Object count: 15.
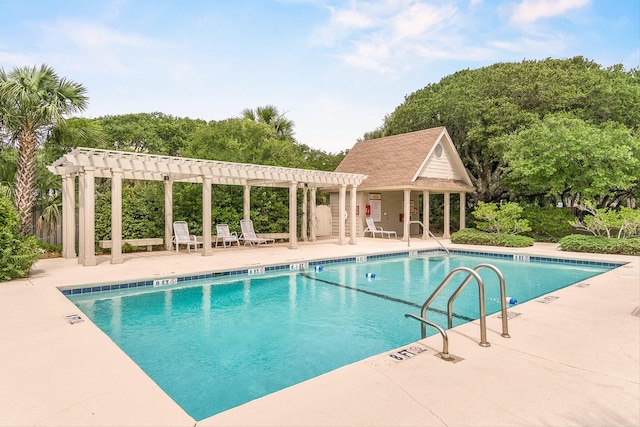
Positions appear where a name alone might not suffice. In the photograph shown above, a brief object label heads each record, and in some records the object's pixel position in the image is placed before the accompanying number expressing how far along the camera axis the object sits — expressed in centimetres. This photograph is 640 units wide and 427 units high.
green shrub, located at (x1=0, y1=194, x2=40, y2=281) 775
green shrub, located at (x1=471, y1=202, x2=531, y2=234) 1588
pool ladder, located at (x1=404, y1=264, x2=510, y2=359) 385
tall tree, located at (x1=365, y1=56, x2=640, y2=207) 1700
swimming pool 428
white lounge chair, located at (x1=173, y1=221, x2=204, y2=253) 1305
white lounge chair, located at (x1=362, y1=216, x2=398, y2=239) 1888
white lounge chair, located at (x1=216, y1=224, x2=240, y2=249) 1440
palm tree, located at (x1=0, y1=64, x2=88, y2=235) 1115
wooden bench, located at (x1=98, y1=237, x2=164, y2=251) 1263
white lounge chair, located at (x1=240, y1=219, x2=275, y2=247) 1467
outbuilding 1767
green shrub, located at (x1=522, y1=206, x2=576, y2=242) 1692
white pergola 1010
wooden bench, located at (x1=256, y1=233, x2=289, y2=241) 1650
